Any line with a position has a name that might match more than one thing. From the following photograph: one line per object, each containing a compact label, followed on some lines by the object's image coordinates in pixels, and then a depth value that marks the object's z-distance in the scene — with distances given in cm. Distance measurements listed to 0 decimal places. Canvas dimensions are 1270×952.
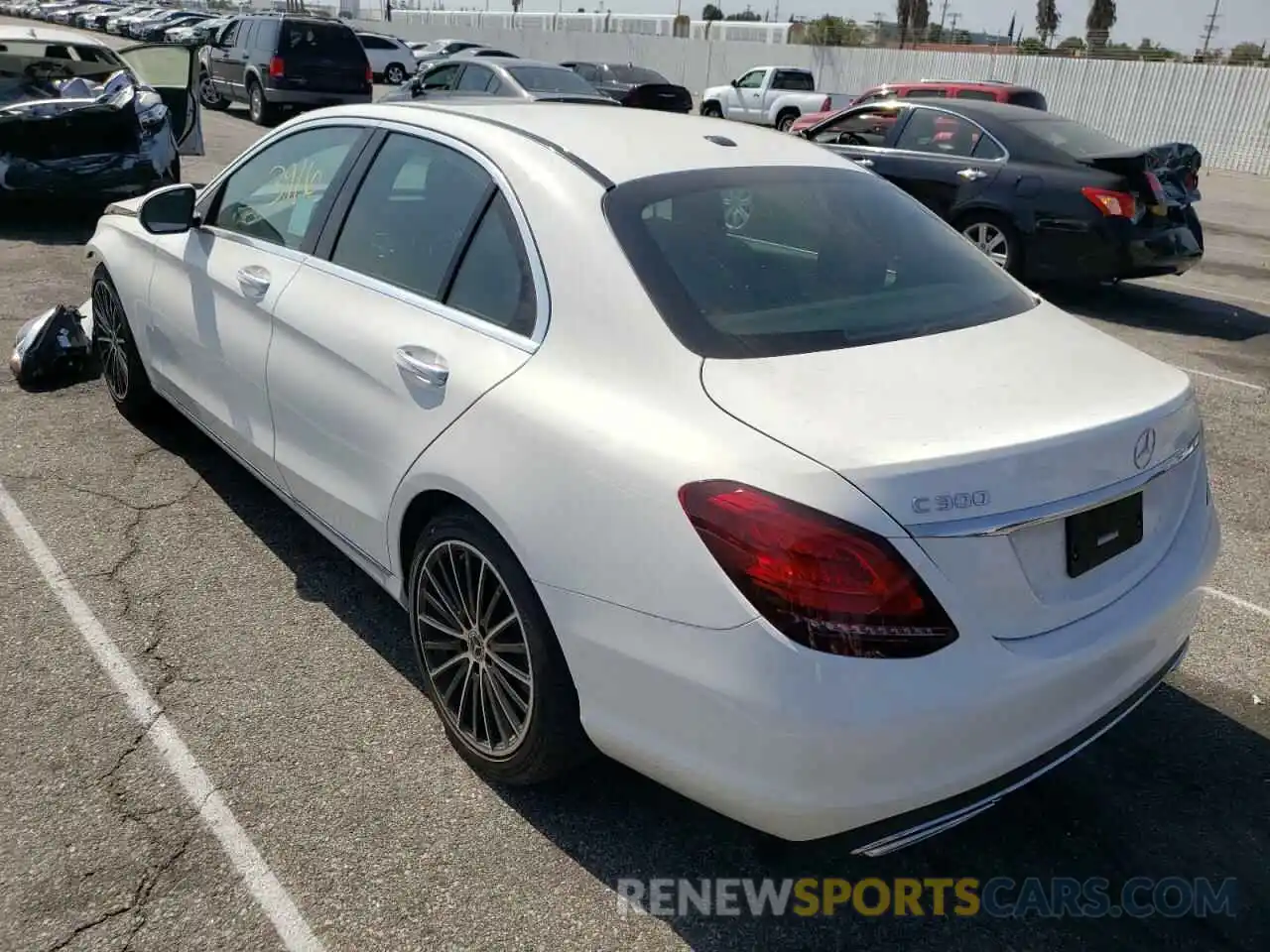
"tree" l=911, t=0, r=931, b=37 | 7212
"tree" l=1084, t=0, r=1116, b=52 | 8681
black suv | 1872
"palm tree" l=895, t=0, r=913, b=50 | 7025
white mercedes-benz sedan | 202
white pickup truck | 2538
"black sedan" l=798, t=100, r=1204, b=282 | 836
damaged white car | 909
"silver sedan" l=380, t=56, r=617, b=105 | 1423
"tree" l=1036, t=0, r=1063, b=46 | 8728
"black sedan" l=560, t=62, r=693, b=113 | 2077
